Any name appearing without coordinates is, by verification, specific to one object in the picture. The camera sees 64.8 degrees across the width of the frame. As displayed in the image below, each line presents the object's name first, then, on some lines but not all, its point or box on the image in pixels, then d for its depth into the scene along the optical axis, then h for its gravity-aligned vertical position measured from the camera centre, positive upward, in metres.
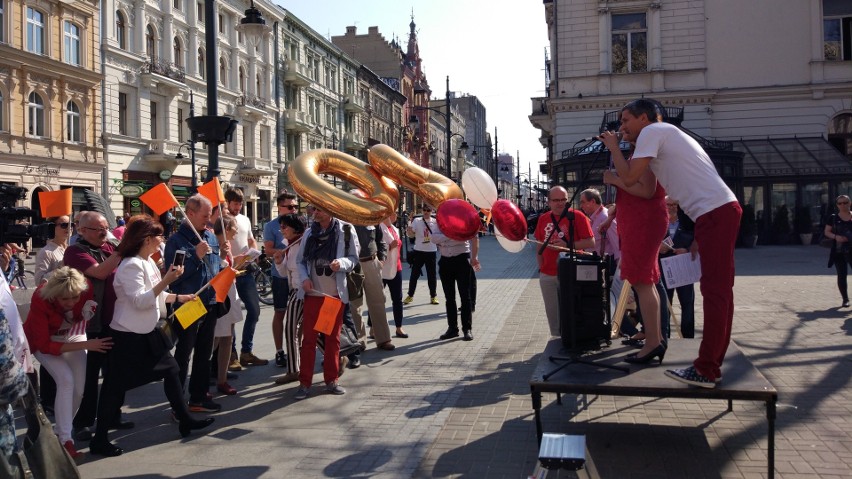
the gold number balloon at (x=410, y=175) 5.77 +0.68
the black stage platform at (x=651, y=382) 3.89 -0.84
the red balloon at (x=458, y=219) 5.57 +0.27
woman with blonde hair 4.50 -0.52
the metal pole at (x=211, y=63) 9.11 +2.66
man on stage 4.08 +0.21
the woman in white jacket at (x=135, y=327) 4.65 -0.47
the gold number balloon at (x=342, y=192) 5.32 +0.55
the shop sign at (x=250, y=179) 41.97 +4.91
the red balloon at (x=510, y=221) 5.75 +0.25
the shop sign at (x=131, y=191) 30.62 +3.14
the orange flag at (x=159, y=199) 5.43 +0.48
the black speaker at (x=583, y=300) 4.98 -0.39
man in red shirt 6.84 -0.04
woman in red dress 4.55 +0.05
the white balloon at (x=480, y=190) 6.41 +0.59
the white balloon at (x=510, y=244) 6.03 +0.06
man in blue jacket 5.44 -0.22
